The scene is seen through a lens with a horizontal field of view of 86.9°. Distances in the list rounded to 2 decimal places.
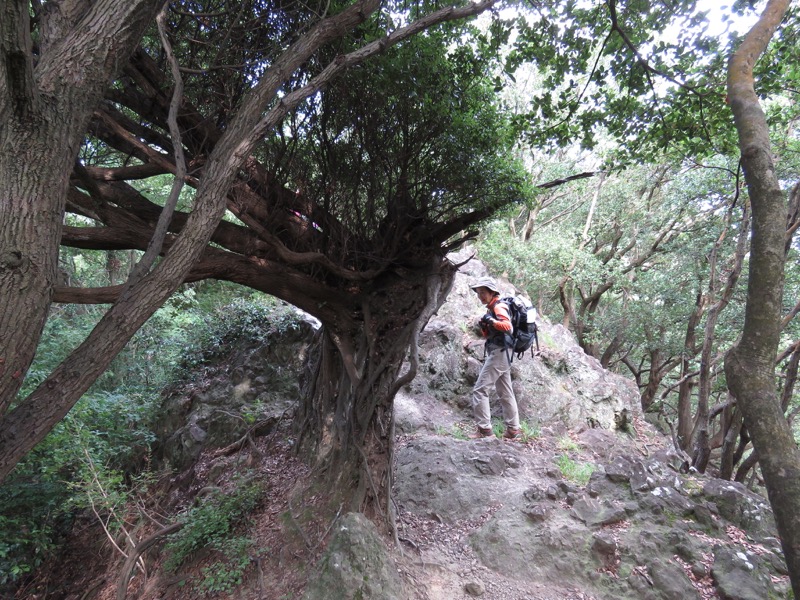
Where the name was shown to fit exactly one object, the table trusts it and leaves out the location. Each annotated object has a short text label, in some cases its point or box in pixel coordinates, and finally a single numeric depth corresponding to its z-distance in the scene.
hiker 5.71
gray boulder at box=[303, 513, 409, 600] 3.37
